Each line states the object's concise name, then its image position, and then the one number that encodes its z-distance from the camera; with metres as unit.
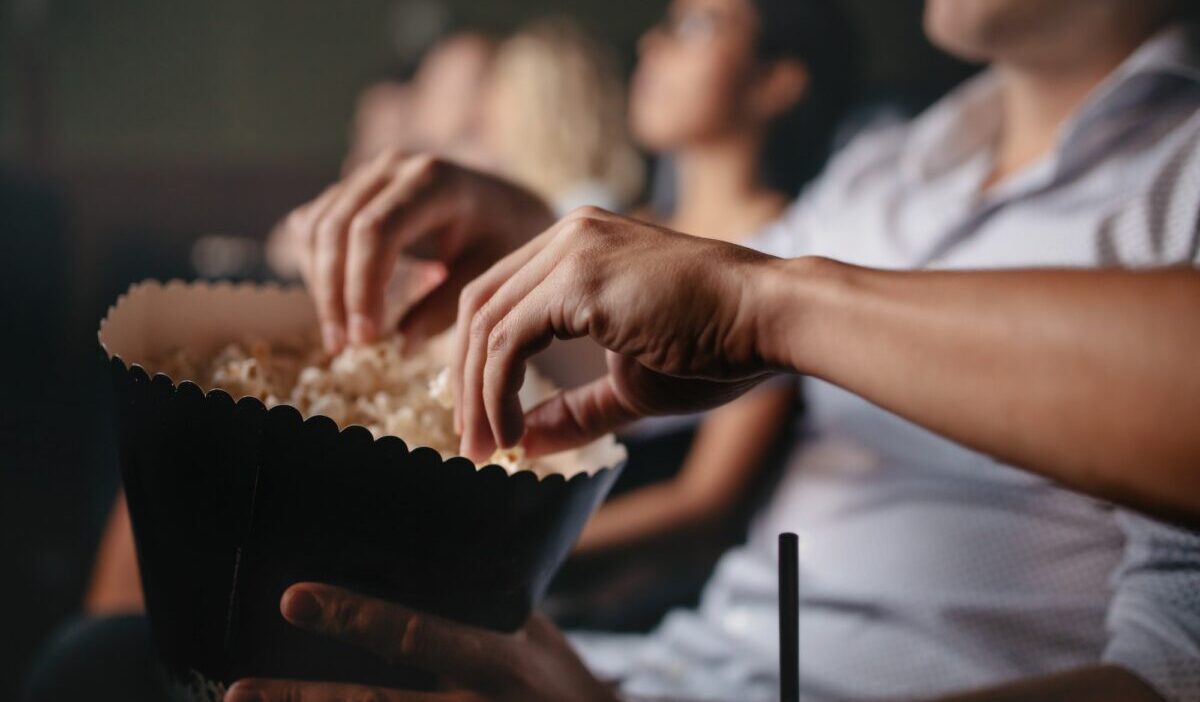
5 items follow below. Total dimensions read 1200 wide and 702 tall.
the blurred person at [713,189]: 1.08
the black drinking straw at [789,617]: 0.45
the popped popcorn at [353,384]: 0.55
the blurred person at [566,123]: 2.22
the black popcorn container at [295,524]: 0.46
